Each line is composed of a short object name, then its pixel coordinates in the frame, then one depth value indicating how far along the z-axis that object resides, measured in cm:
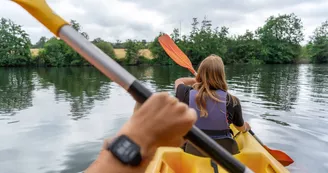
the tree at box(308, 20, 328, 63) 4697
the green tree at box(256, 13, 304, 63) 5066
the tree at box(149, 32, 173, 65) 4577
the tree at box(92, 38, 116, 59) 4692
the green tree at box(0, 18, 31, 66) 4494
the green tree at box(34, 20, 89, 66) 4500
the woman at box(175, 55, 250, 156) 315
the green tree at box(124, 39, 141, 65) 4575
